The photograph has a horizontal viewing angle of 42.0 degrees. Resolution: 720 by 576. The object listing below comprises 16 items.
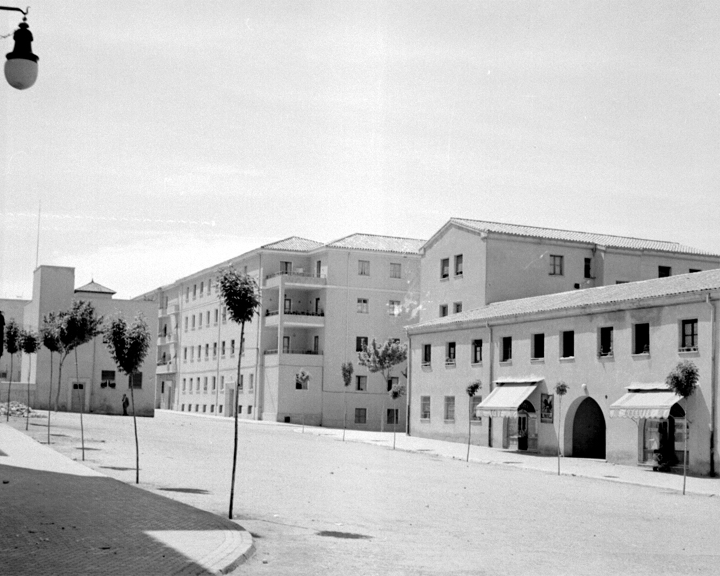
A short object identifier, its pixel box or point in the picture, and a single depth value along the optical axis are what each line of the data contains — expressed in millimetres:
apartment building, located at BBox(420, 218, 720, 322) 51531
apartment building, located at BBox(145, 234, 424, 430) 70375
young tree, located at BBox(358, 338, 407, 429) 66250
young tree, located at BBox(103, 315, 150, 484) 22766
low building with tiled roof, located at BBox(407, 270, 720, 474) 32000
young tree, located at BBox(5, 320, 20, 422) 52969
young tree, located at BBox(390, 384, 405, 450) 58262
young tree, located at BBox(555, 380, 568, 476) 36562
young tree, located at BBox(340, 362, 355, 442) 66500
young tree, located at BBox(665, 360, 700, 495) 30672
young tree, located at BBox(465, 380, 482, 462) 43500
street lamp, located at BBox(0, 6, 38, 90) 9641
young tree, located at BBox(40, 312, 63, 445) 46281
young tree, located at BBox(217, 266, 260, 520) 16203
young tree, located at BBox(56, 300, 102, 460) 38312
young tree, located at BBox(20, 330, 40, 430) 55125
